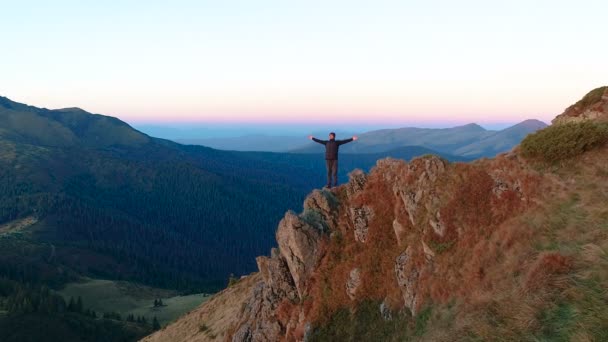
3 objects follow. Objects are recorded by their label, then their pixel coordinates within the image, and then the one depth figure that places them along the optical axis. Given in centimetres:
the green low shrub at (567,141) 2067
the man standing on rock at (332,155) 3170
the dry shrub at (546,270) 1362
